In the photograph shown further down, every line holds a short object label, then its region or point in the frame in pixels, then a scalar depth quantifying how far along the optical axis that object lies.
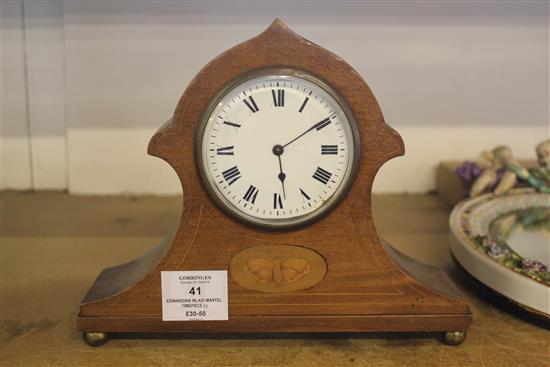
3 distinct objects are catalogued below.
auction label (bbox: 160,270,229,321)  0.81
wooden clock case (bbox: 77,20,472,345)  0.79
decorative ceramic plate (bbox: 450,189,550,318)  0.88
